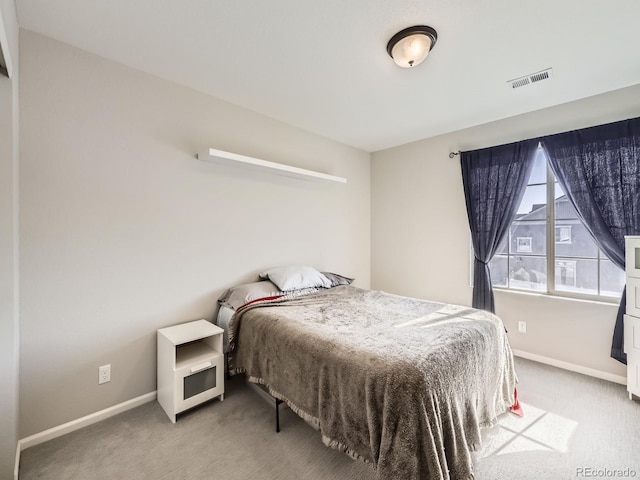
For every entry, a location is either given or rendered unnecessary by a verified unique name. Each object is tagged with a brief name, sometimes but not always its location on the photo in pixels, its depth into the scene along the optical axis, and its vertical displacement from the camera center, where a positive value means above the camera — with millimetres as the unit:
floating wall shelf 2399 +732
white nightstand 1990 -958
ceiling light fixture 1722 +1260
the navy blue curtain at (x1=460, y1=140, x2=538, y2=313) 2916 +502
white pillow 2758 -387
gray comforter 1231 -747
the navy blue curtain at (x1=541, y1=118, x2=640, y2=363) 2350 +515
